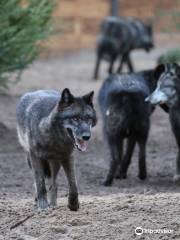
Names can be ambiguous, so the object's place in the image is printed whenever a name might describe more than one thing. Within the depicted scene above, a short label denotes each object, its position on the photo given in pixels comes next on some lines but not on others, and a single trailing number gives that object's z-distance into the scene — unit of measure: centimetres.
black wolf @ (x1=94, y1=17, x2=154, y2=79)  3625
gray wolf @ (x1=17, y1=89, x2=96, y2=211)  1270
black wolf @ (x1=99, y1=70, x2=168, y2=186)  1786
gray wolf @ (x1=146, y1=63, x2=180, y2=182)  1820
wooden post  4612
